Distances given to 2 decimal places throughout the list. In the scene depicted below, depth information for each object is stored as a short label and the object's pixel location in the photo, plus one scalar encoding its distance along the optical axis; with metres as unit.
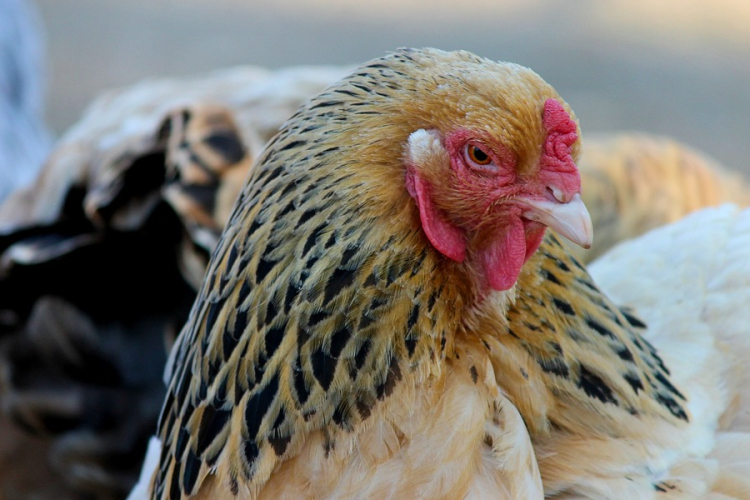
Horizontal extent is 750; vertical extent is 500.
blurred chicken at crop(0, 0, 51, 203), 8.12
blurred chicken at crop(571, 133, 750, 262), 7.22
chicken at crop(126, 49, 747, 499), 3.04
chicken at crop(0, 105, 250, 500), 5.74
